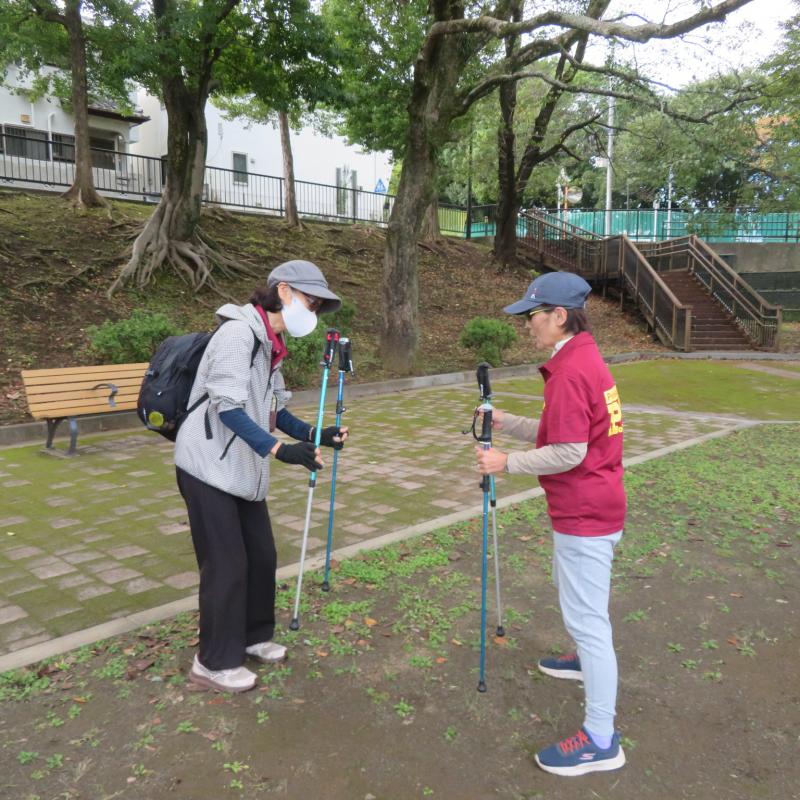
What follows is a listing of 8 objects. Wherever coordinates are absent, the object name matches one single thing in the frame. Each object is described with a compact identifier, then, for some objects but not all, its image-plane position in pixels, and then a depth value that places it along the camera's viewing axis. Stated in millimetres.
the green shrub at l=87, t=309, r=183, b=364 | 8859
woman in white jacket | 2771
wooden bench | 7082
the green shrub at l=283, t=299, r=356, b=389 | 9992
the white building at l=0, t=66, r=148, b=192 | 22875
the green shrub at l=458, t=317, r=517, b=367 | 13453
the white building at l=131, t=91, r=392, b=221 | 26295
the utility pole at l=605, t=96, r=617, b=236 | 18025
